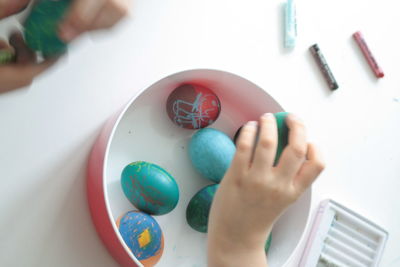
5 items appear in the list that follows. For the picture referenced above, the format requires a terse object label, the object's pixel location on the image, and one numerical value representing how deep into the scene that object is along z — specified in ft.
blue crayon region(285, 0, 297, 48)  2.39
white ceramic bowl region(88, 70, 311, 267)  1.96
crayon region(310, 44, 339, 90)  2.46
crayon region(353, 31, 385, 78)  2.60
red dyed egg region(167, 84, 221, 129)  2.08
